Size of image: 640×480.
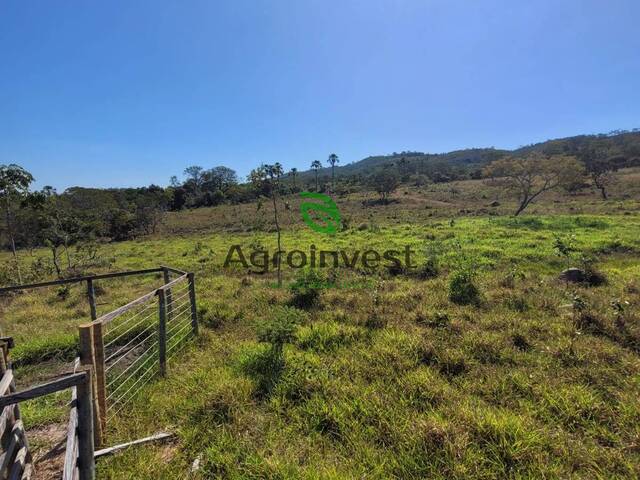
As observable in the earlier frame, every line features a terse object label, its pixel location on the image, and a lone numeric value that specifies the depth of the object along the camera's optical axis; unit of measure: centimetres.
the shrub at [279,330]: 471
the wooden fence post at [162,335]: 409
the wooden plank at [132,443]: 285
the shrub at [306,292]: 699
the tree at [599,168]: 3625
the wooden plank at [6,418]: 193
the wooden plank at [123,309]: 301
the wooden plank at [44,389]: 166
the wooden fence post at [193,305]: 552
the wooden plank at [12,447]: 186
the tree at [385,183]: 4402
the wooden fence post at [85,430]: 218
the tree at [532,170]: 2398
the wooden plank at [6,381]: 197
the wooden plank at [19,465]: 213
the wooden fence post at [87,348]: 267
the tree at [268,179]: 911
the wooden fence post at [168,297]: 582
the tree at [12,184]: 995
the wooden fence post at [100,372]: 289
